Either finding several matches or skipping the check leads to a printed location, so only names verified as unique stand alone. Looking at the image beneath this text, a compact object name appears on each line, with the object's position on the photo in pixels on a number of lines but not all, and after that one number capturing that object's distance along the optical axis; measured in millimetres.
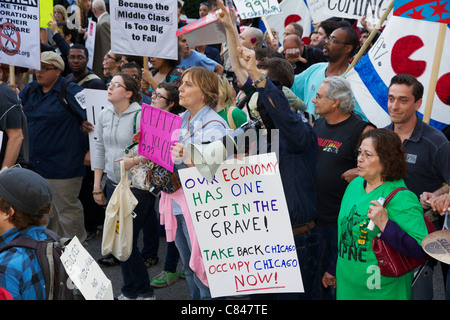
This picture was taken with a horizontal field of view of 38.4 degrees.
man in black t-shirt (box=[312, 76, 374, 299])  4402
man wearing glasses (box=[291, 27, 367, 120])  6277
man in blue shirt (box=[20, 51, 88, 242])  6242
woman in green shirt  3502
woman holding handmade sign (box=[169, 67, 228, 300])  4305
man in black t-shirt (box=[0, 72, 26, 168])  5270
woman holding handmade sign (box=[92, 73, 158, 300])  5277
